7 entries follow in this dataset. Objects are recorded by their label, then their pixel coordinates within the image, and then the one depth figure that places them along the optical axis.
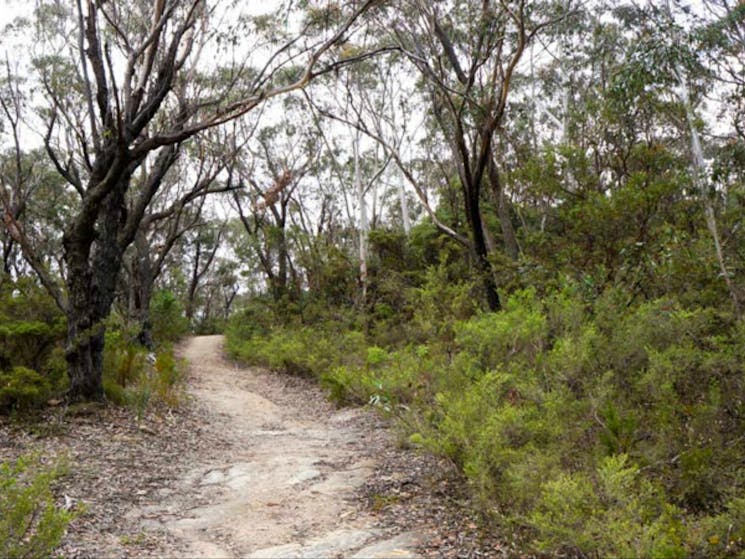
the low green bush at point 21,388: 6.74
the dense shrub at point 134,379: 8.14
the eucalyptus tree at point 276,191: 21.70
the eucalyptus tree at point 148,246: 15.19
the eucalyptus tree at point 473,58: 9.83
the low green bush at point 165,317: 23.03
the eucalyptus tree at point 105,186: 7.39
